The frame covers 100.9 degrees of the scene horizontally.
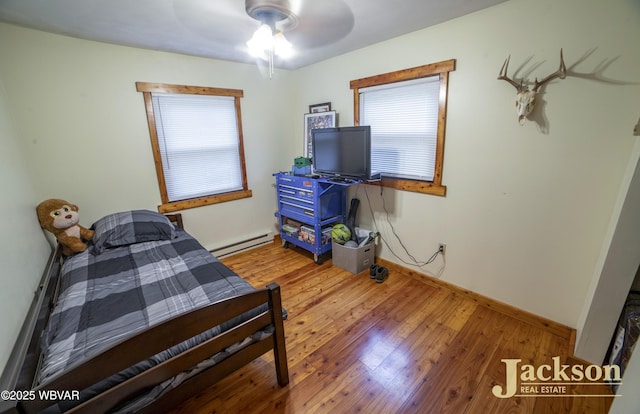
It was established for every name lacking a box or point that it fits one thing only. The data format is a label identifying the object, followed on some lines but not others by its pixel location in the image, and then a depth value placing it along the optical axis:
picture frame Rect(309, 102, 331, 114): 3.21
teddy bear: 2.04
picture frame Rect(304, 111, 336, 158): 3.16
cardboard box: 2.84
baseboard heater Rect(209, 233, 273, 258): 3.29
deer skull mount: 1.72
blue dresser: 2.95
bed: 0.97
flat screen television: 2.54
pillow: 2.21
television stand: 2.72
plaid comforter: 1.20
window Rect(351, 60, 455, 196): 2.33
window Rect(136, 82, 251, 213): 2.74
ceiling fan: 1.59
